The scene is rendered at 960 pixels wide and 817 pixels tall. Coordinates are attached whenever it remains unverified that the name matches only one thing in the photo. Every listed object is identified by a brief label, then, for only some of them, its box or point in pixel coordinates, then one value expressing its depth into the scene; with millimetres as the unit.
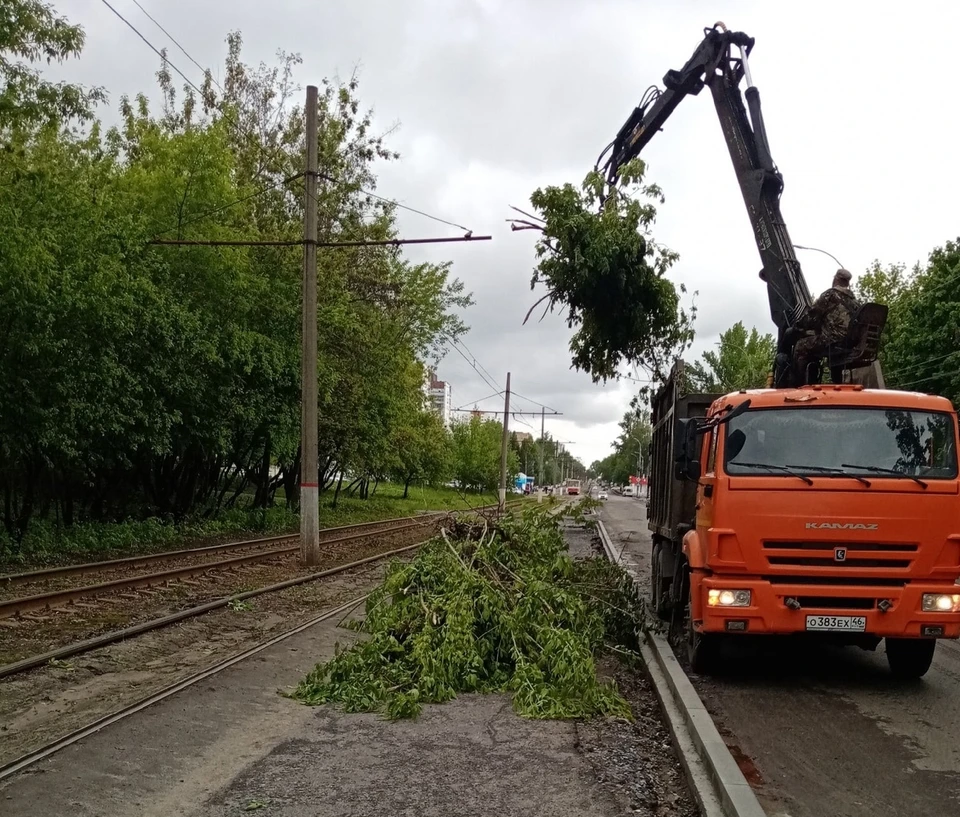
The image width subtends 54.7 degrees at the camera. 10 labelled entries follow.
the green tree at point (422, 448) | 46906
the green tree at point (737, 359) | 42394
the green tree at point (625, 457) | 94962
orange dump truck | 7711
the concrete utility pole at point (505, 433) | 44244
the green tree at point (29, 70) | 12586
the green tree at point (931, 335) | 33312
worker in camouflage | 9547
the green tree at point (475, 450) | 69250
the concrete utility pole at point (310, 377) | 18016
